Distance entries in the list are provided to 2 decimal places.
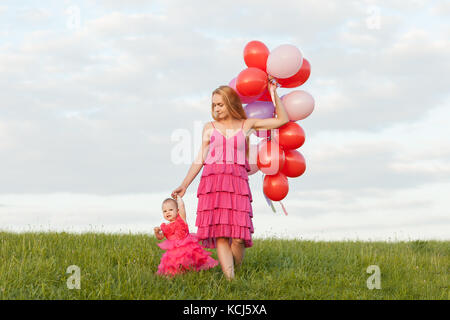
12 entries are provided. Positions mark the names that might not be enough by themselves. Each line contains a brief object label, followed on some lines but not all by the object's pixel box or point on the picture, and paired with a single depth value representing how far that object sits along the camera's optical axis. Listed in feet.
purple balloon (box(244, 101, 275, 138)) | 19.85
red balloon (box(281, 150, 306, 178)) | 20.56
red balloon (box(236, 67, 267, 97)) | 19.22
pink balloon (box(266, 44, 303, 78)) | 19.24
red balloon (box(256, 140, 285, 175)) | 19.88
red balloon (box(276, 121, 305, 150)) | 20.04
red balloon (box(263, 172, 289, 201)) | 20.36
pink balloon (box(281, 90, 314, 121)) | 19.81
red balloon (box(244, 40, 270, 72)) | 20.35
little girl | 18.78
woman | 18.17
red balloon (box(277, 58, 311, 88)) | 20.56
